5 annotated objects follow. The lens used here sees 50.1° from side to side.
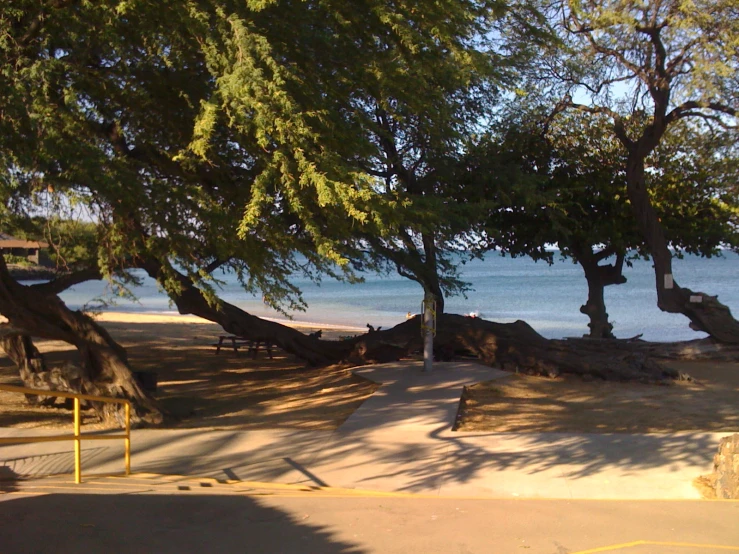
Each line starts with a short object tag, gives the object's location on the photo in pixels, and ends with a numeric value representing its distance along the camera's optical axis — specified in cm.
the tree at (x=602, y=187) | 1911
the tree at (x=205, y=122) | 915
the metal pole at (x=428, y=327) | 1493
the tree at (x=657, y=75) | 1623
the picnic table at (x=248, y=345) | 1876
